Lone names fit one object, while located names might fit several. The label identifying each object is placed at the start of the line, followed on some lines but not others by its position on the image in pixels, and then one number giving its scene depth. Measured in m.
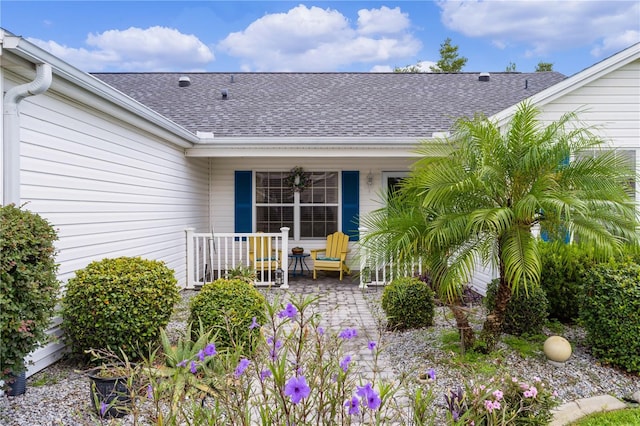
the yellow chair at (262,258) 7.53
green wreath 9.12
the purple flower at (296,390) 1.25
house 3.85
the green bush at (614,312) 3.71
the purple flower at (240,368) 1.56
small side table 8.80
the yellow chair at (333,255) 8.33
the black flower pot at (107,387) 2.97
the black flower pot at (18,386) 3.18
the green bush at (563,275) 5.16
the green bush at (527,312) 4.53
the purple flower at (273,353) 1.52
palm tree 3.45
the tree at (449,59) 26.39
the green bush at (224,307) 3.78
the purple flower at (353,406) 1.43
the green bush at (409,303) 5.02
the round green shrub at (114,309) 3.59
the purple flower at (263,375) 1.54
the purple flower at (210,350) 1.87
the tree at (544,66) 27.22
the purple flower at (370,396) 1.33
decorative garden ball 3.83
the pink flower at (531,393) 2.46
